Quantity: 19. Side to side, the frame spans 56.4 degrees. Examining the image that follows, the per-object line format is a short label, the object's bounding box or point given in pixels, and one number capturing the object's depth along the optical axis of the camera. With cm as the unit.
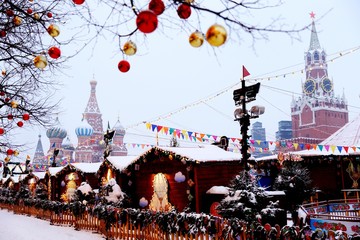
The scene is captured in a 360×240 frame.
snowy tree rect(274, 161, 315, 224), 1795
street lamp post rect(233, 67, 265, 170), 1180
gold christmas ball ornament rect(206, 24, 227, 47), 318
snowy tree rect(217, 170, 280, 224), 1070
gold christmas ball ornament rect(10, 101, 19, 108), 736
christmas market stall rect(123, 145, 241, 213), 1673
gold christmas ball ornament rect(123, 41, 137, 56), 414
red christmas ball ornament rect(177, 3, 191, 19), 366
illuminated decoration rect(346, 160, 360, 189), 2788
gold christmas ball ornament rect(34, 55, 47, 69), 464
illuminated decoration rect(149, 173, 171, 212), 1883
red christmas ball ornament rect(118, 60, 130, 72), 437
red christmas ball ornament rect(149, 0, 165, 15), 344
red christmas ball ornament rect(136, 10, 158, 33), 316
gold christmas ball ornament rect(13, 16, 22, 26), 558
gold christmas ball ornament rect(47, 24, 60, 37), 477
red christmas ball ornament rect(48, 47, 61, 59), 482
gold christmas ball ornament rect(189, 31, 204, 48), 360
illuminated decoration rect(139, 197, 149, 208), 2005
